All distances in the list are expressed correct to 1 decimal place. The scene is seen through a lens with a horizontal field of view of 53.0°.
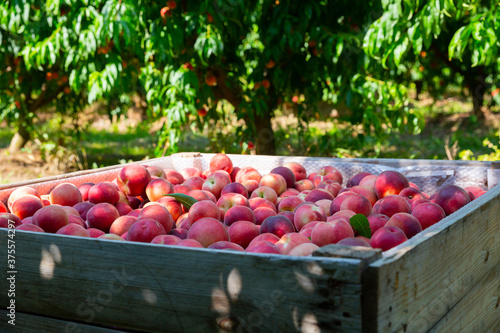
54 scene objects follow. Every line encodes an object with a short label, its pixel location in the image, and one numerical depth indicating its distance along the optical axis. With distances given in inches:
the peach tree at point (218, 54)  148.9
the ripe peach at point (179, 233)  66.6
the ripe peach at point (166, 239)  58.7
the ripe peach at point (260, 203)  78.5
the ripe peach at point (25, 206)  74.2
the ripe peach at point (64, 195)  81.3
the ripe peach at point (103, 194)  80.1
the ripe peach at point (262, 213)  74.1
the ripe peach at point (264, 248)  54.5
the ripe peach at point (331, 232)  57.2
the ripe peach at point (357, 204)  69.1
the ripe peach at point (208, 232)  61.4
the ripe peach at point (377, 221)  63.1
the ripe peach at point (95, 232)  66.3
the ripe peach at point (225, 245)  56.7
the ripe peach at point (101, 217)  72.2
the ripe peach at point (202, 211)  69.6
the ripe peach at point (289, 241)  58.2
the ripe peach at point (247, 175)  95.2
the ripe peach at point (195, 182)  92.4
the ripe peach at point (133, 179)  84.7
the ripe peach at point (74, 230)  63.1
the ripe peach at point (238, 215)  70.4
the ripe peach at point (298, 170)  99.5
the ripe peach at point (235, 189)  84.3
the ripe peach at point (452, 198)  70.2
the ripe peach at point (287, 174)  93.4
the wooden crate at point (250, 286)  38.3
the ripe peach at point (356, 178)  89.2
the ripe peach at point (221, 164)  101.3
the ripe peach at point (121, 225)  68.6
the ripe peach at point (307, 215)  68.2
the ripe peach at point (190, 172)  103.0
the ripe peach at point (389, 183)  77.9
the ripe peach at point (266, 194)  83.5
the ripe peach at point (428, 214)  65.9
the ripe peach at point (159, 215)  67.0
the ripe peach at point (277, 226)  65.9
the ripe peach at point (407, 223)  60.7
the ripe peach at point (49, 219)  66.8
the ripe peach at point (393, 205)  68.2
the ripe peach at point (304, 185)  93.7
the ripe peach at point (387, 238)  53.8
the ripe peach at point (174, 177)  95.8
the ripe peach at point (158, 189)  82.2
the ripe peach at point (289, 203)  79.5
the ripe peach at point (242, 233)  64.4
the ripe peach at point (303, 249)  54.3
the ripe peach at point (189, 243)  57.7
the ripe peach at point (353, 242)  52.7
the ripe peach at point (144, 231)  61.5
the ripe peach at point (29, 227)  60.7
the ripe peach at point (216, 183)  89.3
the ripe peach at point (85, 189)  85.2
